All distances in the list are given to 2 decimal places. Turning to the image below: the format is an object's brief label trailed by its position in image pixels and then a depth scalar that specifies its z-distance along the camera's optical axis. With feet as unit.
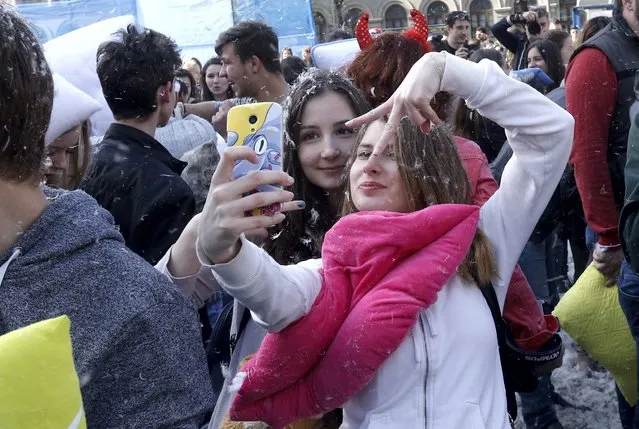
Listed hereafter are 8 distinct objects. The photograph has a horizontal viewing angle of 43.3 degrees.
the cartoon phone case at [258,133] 5.34
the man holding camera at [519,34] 25.30
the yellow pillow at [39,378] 3.62
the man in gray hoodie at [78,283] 4.40
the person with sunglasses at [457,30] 26.96
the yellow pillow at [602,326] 10.56
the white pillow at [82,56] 11.53
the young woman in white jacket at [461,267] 5.25
